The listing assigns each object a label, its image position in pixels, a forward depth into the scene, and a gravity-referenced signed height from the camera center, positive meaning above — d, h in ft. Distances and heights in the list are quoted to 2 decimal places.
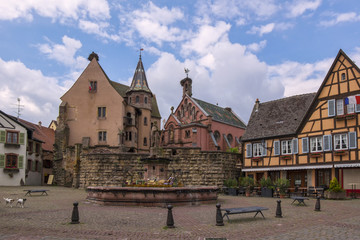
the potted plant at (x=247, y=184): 90.59 -6.27
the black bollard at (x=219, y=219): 37.81 -6.37
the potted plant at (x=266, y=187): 85.56 -6.66
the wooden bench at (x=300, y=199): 58.84 -6.56
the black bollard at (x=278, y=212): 44.57 -6.57
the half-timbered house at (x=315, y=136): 84.43 +6.35
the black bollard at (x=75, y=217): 38.19 -6.30
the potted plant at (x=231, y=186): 93.04 -7.02
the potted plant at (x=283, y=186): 82.53 -6.03
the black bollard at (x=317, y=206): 52.08 -6.77
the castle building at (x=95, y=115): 144.36 +18.38
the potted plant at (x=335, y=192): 75.15 -6.72
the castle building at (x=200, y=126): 163.12 +16.37
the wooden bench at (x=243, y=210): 39.19 -5.79
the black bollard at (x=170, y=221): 36.24 -6.33
